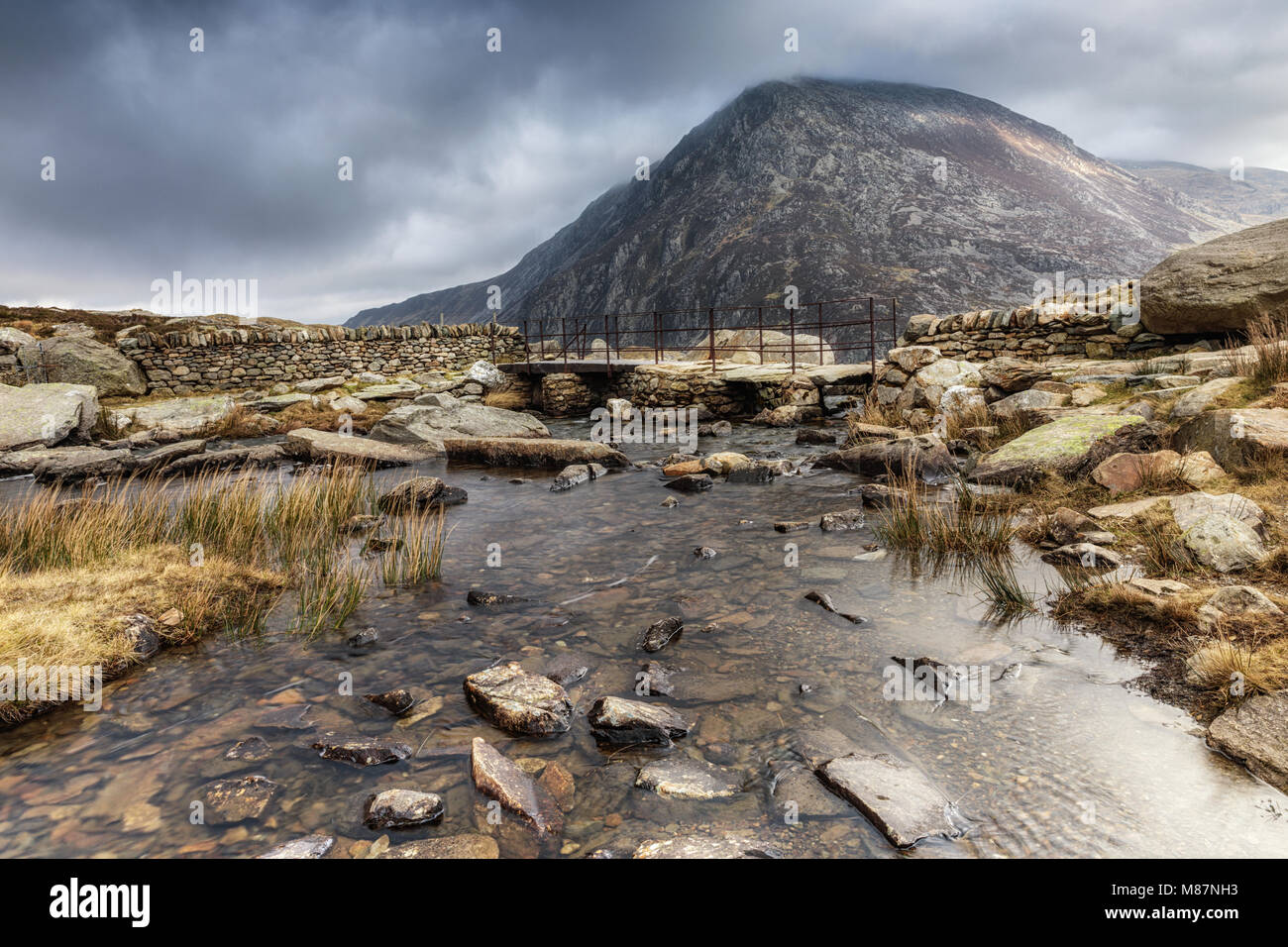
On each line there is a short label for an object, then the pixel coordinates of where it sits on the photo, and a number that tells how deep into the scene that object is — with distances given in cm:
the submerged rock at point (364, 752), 342
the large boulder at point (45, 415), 1387
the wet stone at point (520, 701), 371
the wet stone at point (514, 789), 295
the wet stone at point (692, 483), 1017
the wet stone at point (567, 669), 434
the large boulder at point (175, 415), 1691
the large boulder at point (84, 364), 1891
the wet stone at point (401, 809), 292
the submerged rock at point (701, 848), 263
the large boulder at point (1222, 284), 1010
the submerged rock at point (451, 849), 271
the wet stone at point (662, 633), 478
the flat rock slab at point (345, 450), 1268
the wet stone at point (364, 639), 493
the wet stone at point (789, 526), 763
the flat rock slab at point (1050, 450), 785
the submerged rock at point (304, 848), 272
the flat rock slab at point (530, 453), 1245
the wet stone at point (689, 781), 311
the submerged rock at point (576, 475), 1095
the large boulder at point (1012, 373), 1240
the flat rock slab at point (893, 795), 274
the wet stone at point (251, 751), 348
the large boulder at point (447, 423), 1472
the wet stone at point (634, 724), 360
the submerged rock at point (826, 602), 507
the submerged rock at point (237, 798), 301
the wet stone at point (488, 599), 577
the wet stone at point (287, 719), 379
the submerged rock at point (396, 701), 394
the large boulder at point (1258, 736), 282
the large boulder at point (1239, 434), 604
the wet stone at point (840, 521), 761
